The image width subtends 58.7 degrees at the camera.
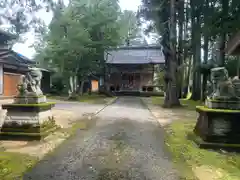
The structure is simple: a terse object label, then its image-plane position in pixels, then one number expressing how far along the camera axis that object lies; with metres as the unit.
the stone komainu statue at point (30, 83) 5.57
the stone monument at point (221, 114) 4.70
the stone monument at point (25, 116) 5.26
